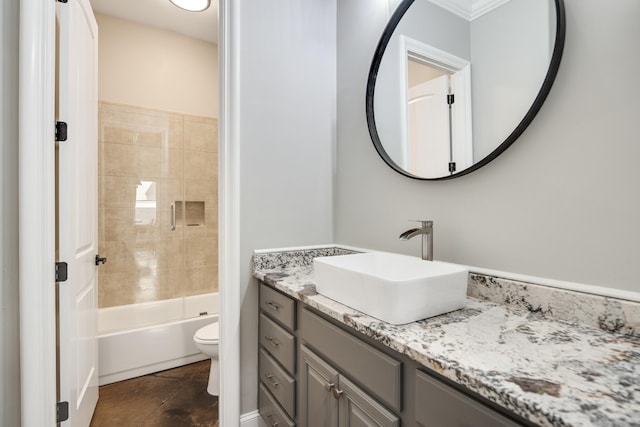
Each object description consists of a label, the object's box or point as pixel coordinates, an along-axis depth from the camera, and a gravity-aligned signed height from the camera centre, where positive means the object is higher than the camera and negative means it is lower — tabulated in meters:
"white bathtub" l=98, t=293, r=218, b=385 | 2.09 -0.93
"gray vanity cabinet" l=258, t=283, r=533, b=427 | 0.65 -0.48
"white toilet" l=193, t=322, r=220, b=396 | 1.96 -0.89
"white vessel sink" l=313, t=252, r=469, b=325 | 0.83 -0.23
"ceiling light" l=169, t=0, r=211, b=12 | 2.40 +1.64
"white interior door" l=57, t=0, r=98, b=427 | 1.34 +0.02
